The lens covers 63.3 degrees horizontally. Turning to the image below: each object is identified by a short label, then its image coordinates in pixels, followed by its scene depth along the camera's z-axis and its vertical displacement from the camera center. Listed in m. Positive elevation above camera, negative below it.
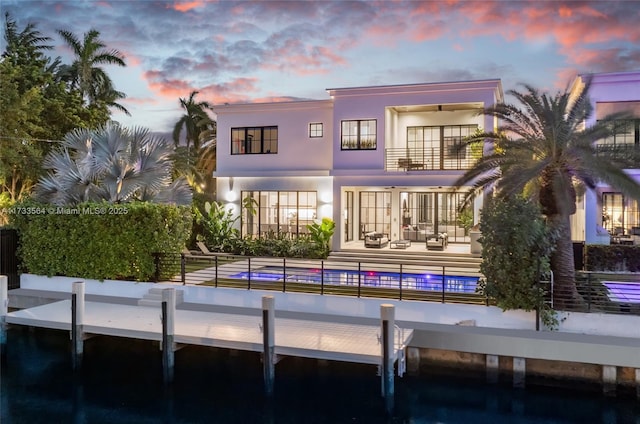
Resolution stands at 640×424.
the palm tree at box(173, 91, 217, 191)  35.72 +5.76
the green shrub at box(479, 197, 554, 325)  10.70 -0.83
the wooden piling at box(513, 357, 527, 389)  10.23 -3.10
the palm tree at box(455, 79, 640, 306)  11.07 +1.20
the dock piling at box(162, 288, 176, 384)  10.83 -2.53
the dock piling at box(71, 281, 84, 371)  11.52 -2.51
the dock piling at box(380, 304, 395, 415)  9.45 -2.52
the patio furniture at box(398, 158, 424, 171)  20.98 +2.04
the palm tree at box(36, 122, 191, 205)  15.67 +1.36
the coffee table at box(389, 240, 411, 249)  20.30 -1.20
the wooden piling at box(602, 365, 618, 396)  9.73 -3.09
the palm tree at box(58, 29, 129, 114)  30.03 +8.72
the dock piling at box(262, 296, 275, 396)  10.02 -2.46
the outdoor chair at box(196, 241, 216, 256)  19.81 -1.31
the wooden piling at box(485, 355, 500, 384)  10.36 -3.07
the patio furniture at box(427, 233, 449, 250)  19.66 -1.08
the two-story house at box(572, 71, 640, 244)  18.48 +0.56
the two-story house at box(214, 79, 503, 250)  20.44 +2.34
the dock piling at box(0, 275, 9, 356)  12.98 -2.38
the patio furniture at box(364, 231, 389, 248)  20.47 -1.02
